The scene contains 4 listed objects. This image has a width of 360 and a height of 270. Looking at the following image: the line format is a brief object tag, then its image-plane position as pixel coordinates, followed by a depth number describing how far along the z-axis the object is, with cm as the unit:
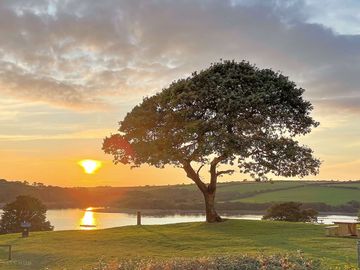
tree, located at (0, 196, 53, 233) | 6612
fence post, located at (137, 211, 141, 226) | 4575
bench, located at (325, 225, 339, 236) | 3306
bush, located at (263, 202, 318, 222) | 6796
